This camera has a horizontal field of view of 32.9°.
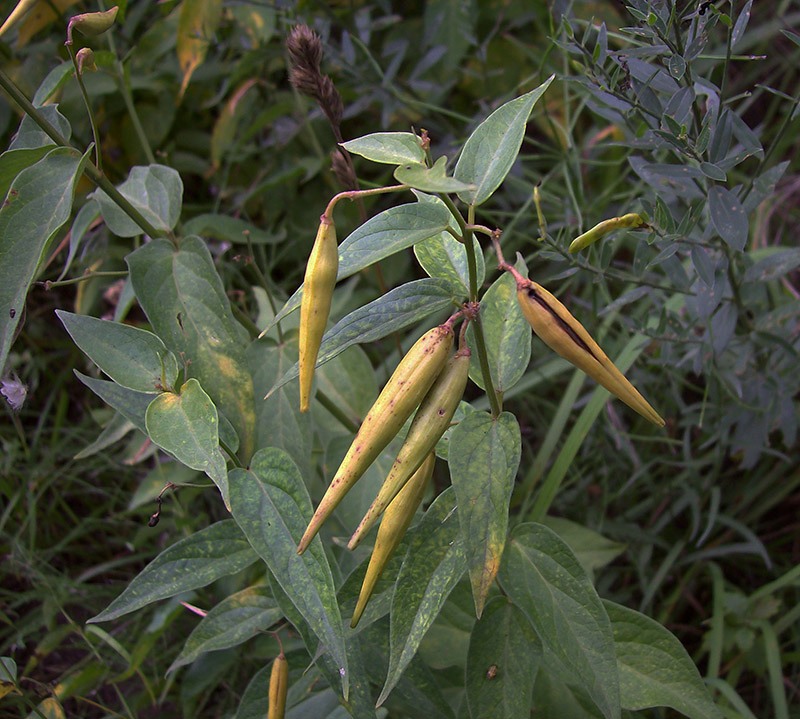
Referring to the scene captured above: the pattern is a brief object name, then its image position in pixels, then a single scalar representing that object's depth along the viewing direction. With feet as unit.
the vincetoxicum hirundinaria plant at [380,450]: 1.18
